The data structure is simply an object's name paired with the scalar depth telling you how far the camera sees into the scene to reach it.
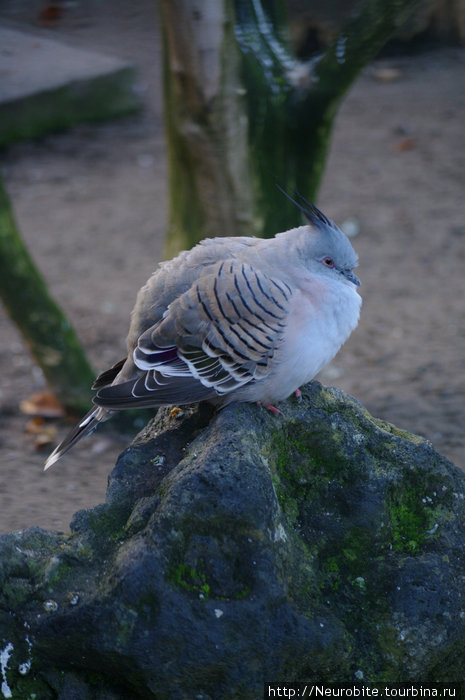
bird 6.12
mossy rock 5.09
